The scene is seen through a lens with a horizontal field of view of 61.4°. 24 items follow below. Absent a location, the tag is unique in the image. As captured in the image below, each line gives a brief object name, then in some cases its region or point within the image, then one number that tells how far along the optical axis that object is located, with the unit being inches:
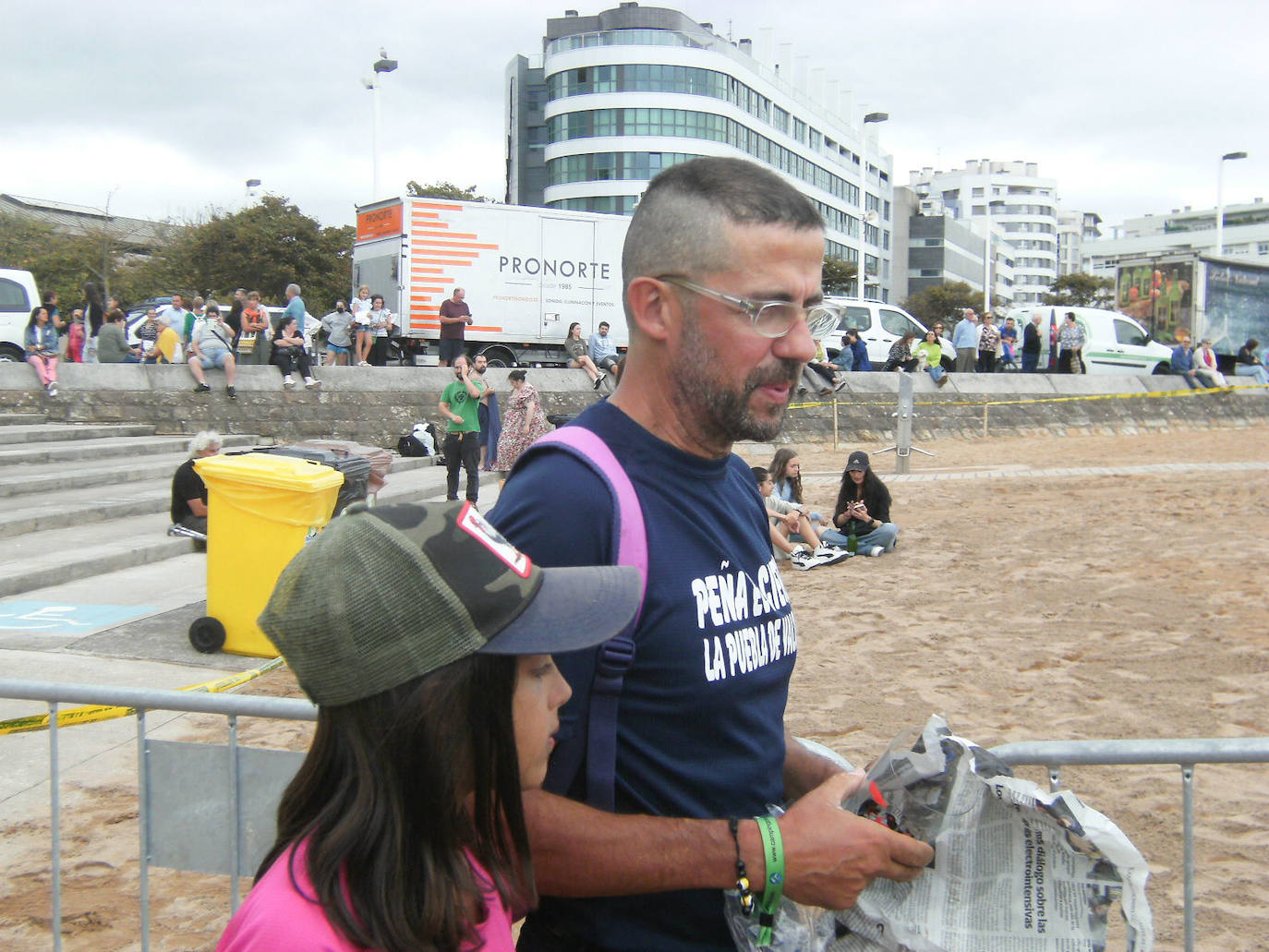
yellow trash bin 251.3
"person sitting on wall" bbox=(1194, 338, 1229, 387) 925.8
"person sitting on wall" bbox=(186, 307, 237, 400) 631.8
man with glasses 58.2
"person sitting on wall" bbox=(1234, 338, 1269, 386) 1011.9
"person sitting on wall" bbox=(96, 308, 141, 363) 691.4
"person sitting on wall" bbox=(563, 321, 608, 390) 781.3
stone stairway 337.1
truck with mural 1104.2
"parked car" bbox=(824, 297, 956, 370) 908.6
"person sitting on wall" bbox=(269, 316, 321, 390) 644.7
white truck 811.4
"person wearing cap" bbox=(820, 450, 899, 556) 425.7
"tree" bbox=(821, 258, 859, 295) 2620.6
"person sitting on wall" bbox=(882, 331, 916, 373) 862.5
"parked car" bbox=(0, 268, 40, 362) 681.6
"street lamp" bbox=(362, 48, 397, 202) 1052.5
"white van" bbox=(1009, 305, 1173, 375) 947.3
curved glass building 2674.7
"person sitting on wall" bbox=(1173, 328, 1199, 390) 932.9
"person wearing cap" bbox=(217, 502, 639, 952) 47.7
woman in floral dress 478.0
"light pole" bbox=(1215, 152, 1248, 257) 1829.5
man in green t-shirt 479.2
